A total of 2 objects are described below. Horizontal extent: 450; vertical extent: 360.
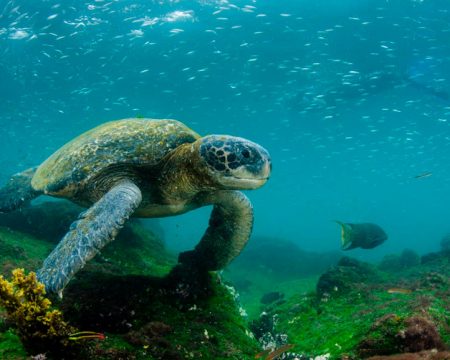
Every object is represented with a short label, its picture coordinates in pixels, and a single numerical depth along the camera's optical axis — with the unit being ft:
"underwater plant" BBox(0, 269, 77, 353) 6.30
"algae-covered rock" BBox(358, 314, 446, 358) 8.43
